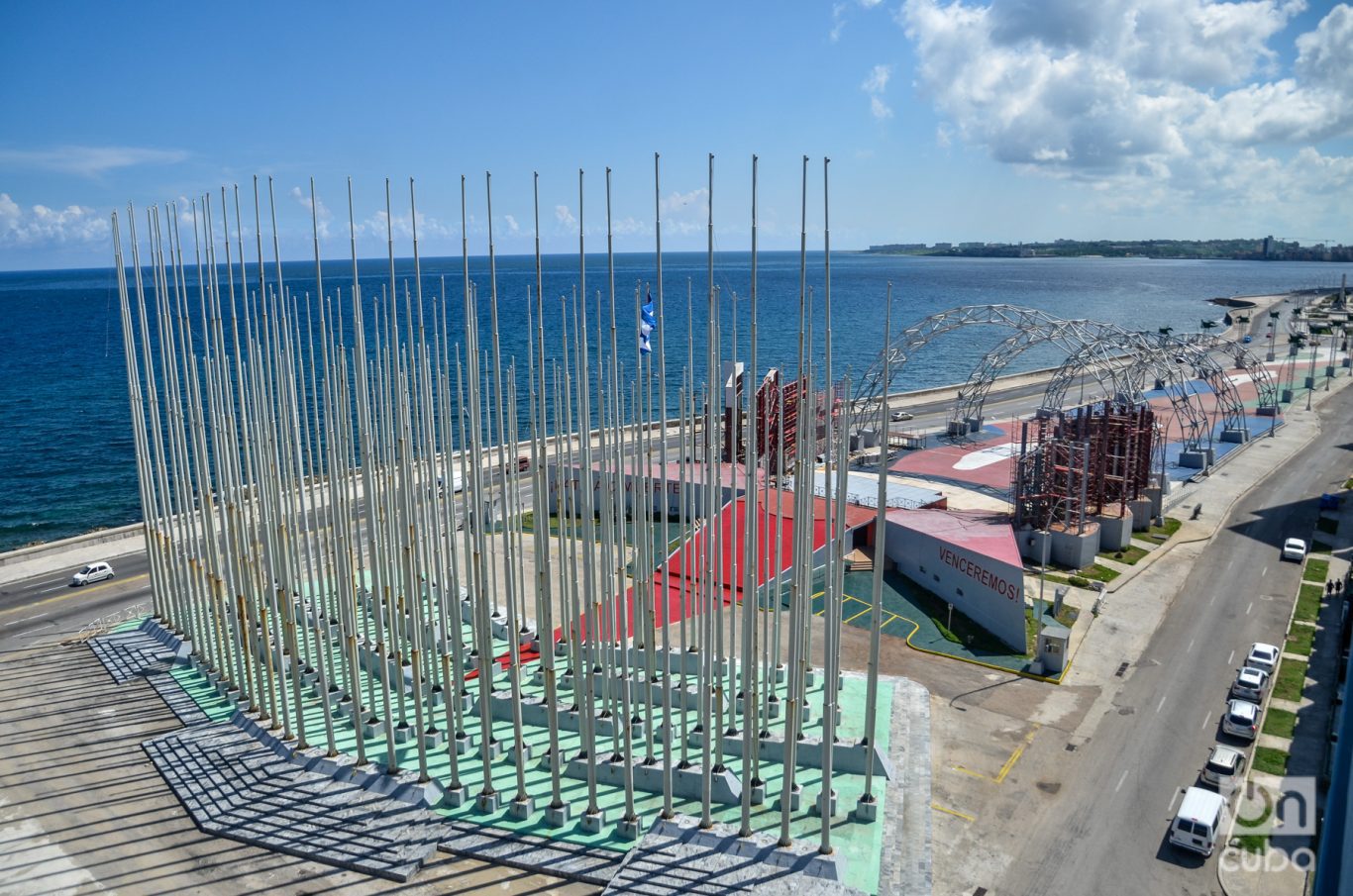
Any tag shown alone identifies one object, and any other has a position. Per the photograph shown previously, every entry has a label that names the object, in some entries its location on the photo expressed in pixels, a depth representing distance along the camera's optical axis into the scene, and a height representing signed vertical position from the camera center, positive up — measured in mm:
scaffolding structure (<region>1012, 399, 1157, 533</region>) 48000 -9280
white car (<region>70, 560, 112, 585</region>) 46000 -13781
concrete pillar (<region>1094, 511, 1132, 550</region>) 48438 -12541
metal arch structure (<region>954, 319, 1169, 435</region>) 58566 -3226
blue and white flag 27900 -413
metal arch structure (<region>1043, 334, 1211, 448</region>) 59094 -5023
